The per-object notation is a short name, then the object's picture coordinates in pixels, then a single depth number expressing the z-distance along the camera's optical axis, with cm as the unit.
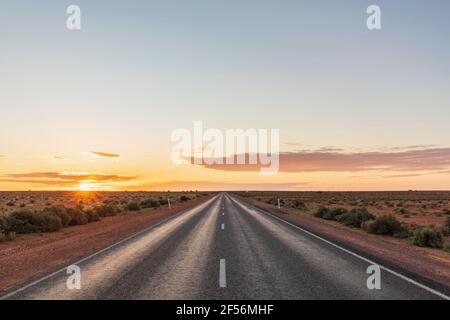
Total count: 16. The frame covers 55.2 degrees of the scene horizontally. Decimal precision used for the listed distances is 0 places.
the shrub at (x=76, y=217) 2898
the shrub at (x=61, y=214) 2731
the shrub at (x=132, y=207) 4697
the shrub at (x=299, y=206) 5084
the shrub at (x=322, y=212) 3557
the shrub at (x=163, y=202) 5972
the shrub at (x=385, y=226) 2225
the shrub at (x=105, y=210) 3736
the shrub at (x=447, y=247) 1643
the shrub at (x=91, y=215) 3162
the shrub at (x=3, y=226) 2247
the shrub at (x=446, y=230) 2409
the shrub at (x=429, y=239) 1756
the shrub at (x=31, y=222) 2325
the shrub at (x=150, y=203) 5439
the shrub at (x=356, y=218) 2733
